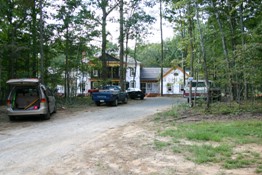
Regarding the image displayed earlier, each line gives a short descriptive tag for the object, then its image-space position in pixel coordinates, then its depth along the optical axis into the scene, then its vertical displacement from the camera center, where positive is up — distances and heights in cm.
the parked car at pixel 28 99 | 1220 -43
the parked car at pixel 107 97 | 2047 -58
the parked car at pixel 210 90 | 1597 -13
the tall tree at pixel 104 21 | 2459 +597
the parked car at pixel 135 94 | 3173 -59
